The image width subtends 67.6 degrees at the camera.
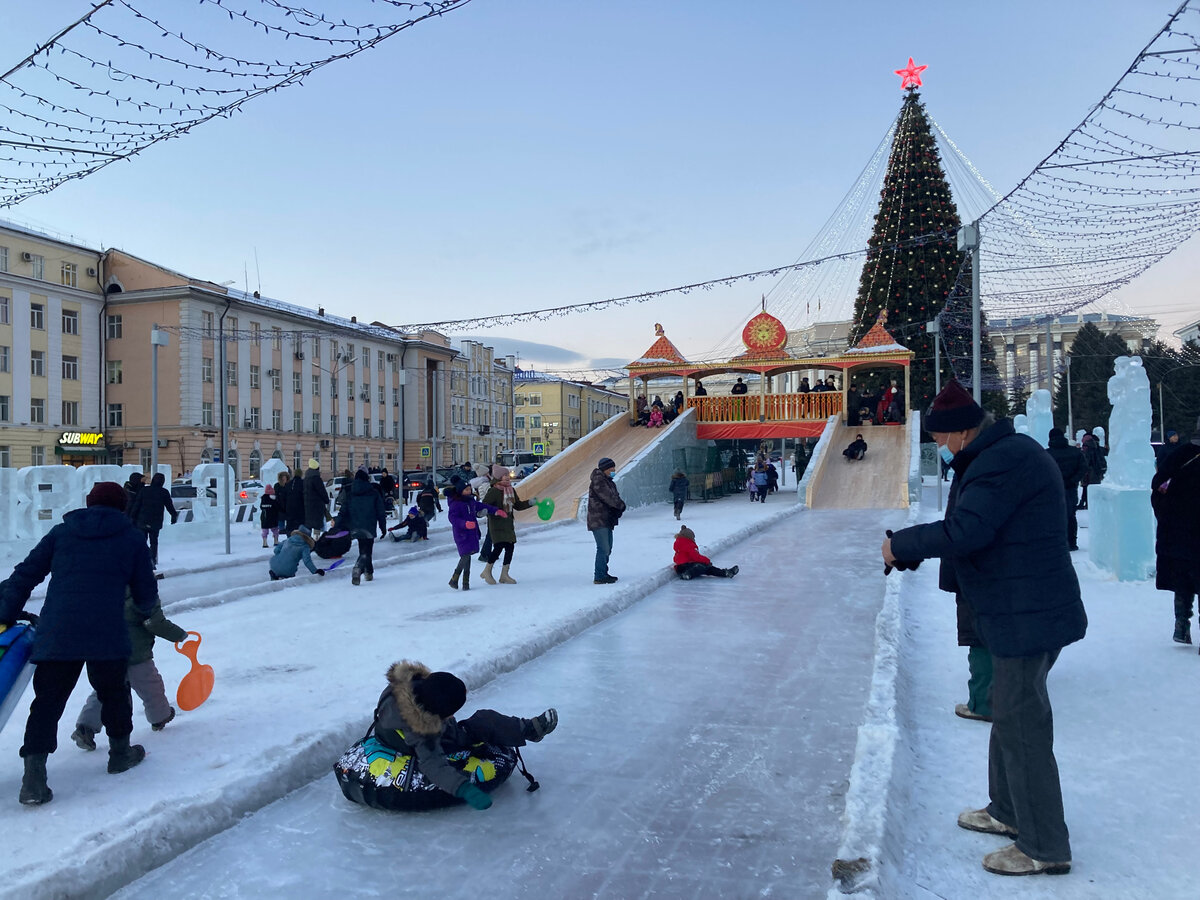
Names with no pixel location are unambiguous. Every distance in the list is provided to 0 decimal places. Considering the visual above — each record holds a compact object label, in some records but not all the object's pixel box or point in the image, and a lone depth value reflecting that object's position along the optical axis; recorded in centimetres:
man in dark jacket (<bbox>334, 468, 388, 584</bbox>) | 1165
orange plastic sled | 552
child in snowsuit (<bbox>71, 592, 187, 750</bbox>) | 498
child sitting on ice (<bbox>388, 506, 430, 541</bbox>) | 1783
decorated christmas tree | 4038
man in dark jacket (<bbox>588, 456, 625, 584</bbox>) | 1091
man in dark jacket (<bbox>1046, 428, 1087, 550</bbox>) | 1041
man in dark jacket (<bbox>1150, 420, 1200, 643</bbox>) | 639
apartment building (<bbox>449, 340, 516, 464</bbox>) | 7212
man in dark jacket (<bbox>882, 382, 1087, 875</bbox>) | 325
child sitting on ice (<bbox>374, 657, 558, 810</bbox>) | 412
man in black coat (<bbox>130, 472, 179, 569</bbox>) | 1309
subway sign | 4278
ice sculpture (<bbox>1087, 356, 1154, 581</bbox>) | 948
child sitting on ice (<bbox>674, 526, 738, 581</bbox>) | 1177
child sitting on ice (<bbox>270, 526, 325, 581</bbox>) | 1191
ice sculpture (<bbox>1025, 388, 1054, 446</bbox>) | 1496
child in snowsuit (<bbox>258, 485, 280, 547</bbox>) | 1667
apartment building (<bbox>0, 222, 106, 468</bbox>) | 3988
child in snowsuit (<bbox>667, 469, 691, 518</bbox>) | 2116
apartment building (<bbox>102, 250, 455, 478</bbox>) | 4531
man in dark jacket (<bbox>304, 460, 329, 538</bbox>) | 1369
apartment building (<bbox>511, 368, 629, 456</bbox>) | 8875
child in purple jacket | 1088
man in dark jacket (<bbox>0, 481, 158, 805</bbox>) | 423
